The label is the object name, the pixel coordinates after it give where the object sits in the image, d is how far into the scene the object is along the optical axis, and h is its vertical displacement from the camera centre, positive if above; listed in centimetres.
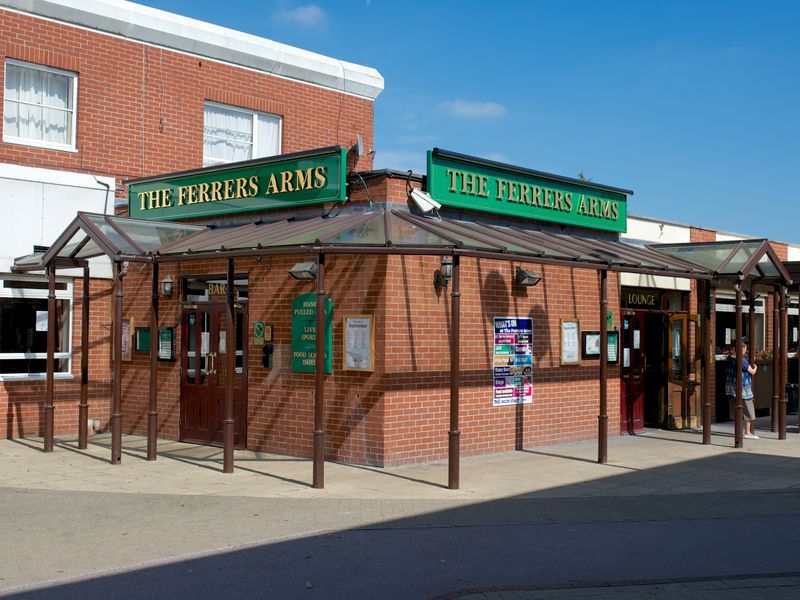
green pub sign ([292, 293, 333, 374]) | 1257 -1
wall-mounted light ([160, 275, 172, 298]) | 1468 +73
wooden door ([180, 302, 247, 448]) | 1391 -64
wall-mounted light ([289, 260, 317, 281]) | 1205 +82
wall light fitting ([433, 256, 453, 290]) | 1227 +82
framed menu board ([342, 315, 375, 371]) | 1215 -12
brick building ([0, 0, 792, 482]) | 1228 +93
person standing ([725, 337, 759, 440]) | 1535 -85
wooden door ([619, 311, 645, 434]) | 1636 -69
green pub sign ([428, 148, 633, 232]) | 1305 +223
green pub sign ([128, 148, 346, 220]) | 1289 +225
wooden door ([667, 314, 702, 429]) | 1702 -61
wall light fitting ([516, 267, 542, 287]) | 1380 +86
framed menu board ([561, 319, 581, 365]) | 1481 -11
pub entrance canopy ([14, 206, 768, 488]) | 1056 +113
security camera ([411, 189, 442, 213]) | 1253 +182
